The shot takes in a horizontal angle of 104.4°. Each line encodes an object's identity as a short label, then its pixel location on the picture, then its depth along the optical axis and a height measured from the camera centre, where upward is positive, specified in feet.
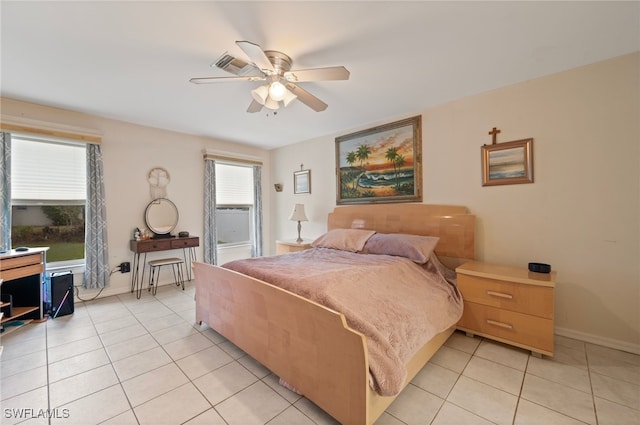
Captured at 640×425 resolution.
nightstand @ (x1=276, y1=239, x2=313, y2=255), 13.03 -1.78
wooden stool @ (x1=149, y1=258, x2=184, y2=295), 11.93 -2.94
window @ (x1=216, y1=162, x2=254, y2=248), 15.51 +0.58
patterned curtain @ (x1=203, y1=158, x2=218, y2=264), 14.21 -0.12
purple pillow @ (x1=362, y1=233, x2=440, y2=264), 8.46 -1.27
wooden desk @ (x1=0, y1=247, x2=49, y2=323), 8.32 -2.45
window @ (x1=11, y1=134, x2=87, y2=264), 9.70 +0.85
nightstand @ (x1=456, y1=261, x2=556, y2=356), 6.45 -2.67
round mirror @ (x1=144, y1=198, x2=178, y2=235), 12.47 -0.07
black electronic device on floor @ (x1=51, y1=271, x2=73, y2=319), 9.11 -2.89
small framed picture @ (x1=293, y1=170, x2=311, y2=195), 14.99 +1.90
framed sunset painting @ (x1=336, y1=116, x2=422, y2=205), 10.68 +2.24
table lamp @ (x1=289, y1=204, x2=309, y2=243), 14.01 -0.09
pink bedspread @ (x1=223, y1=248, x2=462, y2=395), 4.41 -2.04
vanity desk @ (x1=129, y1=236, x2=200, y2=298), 11.55 -1.57
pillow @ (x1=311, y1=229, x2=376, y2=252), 10.23 -1.20
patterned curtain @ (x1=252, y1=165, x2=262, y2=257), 16.49 +0.21
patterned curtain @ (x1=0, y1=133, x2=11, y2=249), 8.96 +0.95
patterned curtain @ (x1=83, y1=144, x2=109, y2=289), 10.62 -0.45
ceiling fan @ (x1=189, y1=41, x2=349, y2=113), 6.04 +3.53
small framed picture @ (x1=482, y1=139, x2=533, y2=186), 8.09 +1.58
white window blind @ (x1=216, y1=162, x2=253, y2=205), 15.42 +1.88
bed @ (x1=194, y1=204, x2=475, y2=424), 4.15 -2.60
